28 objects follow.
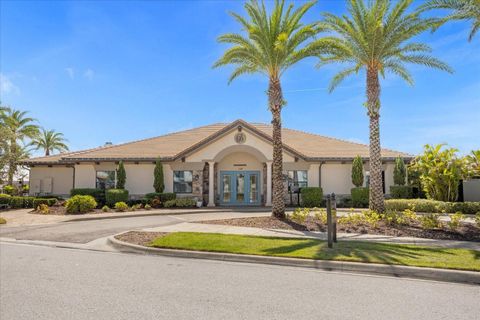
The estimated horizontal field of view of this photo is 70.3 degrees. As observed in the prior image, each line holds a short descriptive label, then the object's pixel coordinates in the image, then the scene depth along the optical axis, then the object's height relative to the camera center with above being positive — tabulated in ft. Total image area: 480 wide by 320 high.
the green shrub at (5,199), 84.28 -3.44
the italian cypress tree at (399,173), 80.18 +3.03
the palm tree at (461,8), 44.61 +23.52
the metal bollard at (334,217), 33.01 -3.05
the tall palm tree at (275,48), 52.03 +21.60
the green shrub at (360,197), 77.66 -2.56
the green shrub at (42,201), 77.77 -3.65
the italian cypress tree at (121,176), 80.79 +2.20
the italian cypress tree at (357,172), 80.48 +3.26
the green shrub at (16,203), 83.51 -4.37
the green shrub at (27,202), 83.76 -4.13
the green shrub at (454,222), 40.95 -4.42
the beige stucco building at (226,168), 81.71 +4.40
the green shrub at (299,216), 49.64 -4.54
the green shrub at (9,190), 114.94 -1.66
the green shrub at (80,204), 66.89 -3.74
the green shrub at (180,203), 77.15 -3.99
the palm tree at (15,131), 97.05 +20.35
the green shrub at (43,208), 68.00 -4.79
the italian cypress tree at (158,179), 80.64 +1.51
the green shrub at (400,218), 45.27 -4.35
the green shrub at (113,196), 76.38 -2.40
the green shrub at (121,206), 70.29 -4.33
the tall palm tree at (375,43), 50.39 +21.93
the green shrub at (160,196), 78.84 -2.46
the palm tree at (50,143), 161.17 +20.24
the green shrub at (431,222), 42.29 -4.57
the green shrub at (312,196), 77.97 -2.36
